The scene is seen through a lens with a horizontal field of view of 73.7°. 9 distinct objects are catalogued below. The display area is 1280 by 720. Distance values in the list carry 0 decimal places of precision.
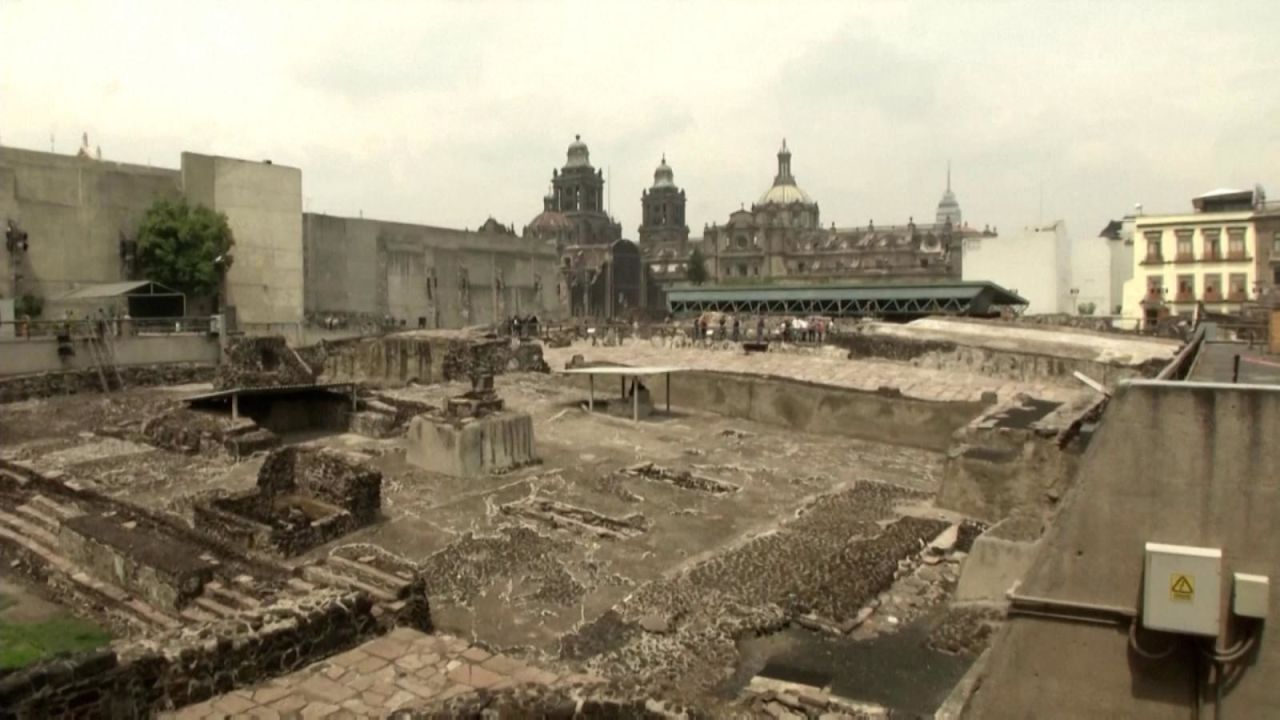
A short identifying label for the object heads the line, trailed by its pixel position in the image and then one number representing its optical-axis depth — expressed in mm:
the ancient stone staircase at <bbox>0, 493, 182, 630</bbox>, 8977
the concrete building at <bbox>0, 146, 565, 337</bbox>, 31672
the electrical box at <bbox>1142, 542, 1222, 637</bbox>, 4590
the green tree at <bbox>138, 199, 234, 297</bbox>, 33531
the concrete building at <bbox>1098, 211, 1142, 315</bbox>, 49688
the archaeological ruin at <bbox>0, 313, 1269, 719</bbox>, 6695
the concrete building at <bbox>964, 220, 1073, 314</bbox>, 48438
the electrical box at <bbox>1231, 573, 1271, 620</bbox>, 4555
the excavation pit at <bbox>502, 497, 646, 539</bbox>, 11805
